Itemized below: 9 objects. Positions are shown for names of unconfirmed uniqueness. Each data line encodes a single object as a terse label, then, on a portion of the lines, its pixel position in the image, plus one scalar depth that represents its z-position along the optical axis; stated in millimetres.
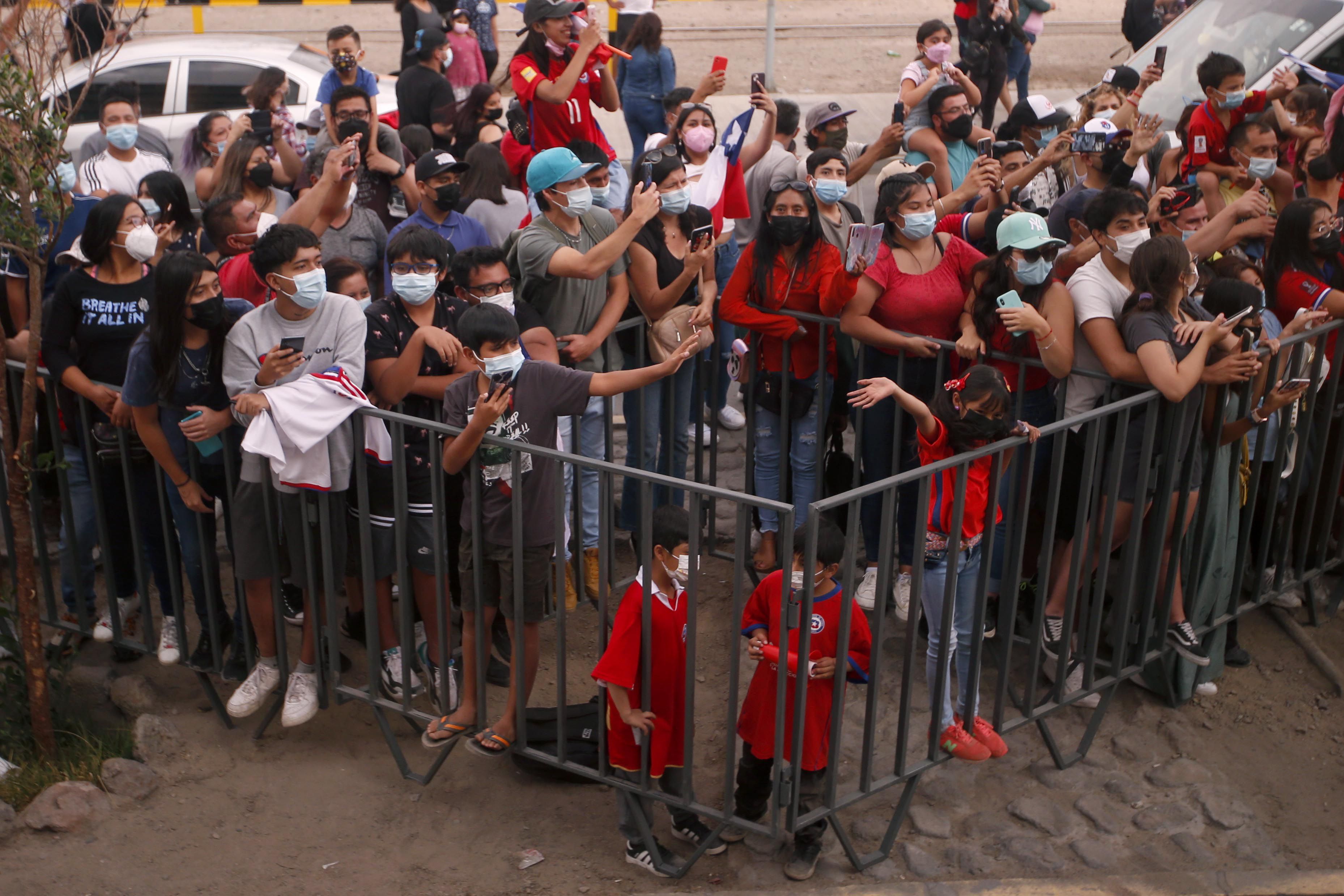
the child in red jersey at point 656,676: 4355
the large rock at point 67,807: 4883
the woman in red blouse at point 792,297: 5785
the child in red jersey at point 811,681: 4238
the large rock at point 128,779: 5082
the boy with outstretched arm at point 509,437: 4566
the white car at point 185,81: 10898
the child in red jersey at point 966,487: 4594
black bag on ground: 4930
